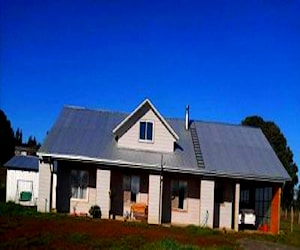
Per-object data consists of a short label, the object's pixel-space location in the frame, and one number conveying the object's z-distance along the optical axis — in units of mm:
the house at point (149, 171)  29688
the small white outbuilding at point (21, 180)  44188
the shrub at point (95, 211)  28766
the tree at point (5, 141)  84188
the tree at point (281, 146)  61444
